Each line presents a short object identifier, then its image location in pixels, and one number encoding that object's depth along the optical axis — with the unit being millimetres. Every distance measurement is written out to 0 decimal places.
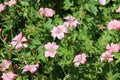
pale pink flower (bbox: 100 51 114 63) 3078
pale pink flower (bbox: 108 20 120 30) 3148
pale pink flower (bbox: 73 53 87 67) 3171
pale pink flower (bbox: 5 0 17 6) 3945
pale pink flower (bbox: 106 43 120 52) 3090
